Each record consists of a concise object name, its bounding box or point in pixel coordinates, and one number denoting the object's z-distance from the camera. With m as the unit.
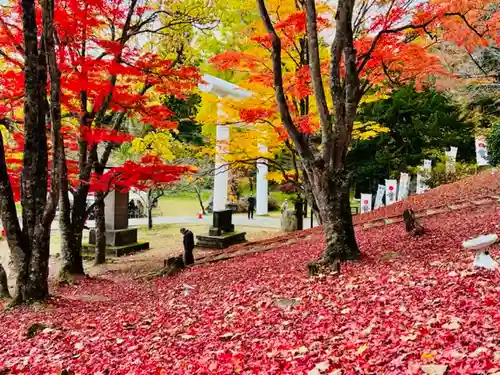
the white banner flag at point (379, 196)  16.92
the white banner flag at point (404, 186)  16.06
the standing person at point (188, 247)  9.82
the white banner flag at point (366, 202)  16.05
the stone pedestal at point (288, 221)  16.95
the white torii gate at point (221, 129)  17.01
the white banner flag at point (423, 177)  17.77
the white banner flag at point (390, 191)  16.24
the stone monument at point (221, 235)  14.91
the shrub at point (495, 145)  12.23
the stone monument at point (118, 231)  14.44
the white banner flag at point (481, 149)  14.74
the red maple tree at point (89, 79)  8.43
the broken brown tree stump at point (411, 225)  7.43
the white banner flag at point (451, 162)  16.88
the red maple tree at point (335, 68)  5.93
